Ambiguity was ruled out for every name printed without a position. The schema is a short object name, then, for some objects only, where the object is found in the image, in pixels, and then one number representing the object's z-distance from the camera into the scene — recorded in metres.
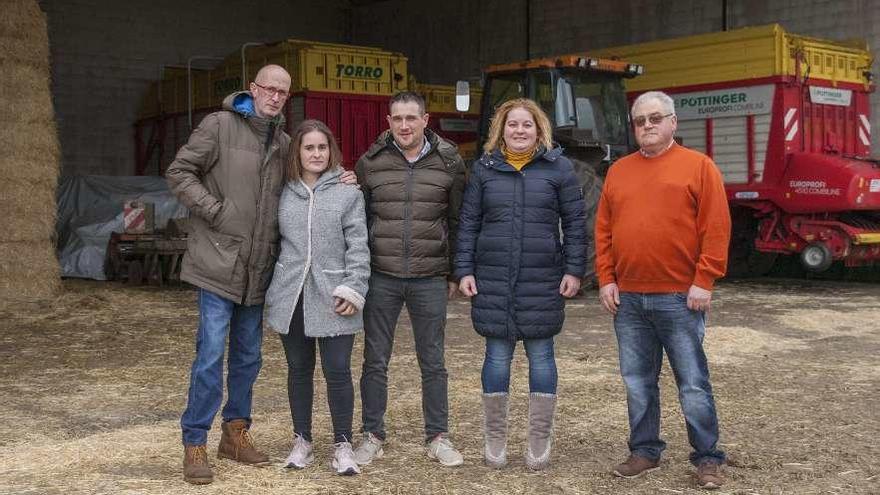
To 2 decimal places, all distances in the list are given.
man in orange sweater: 4.30
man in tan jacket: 4.46
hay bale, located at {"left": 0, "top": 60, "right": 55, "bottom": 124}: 11.33
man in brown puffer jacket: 4.68
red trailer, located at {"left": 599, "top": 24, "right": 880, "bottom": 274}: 12.23
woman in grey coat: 4.48
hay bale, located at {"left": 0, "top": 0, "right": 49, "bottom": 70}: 11.28
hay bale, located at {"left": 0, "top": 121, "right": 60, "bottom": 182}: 11.45
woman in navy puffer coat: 4.58
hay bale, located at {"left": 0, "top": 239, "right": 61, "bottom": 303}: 11.52
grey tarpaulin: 14.88
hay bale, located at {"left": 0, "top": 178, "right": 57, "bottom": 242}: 11.51
